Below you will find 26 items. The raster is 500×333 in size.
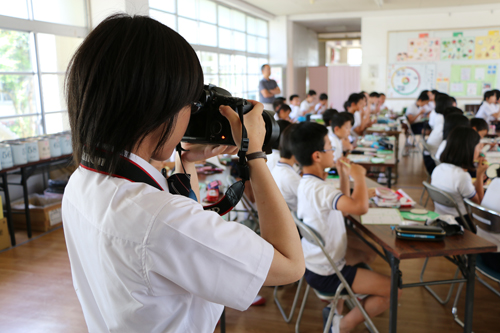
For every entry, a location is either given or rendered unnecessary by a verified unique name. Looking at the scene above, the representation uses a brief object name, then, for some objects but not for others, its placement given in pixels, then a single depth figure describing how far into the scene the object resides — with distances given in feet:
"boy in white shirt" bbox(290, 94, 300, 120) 27.50
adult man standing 27.37
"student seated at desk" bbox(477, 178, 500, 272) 6.93
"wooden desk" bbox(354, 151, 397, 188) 12.19
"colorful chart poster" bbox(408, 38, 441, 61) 33.04
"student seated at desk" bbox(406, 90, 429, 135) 24.72
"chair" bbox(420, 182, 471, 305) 7.78
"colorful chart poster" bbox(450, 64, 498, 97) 32.50
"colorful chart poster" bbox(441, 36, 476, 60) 32.50
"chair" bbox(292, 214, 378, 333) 6.03
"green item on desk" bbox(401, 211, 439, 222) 6.85
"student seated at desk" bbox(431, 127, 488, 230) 8.80
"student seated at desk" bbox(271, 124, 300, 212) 8.55
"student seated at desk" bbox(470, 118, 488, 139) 13.93
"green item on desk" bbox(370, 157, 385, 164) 12.37
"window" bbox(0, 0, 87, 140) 13.19
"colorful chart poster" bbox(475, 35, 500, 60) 32.07
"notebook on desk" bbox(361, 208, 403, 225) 6.66
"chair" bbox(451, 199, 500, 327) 6.70
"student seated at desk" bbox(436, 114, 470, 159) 13.47
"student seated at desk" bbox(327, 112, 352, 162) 14.34
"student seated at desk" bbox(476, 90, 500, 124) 22.43
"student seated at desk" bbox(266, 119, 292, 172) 11.04
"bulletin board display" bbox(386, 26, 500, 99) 32.35
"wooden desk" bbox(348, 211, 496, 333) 5.49
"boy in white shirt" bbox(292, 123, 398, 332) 6.38
